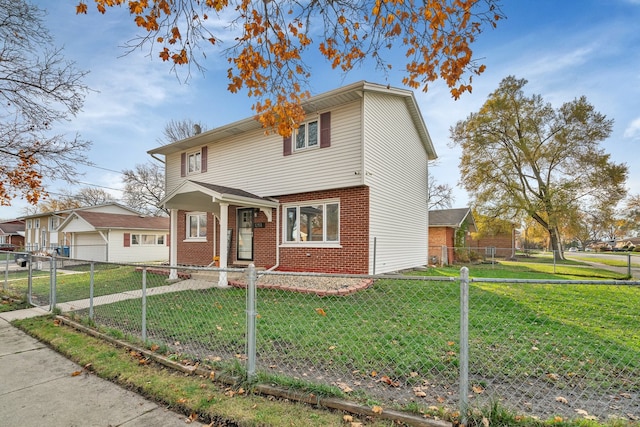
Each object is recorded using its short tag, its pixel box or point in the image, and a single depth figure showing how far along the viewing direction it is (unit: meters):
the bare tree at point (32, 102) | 7.57
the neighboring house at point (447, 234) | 19.94
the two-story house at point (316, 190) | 9.94
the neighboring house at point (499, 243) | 31.33
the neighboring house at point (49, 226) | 26.15
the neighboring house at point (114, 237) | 22.73
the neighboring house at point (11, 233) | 45.44
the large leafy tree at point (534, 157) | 21.83
